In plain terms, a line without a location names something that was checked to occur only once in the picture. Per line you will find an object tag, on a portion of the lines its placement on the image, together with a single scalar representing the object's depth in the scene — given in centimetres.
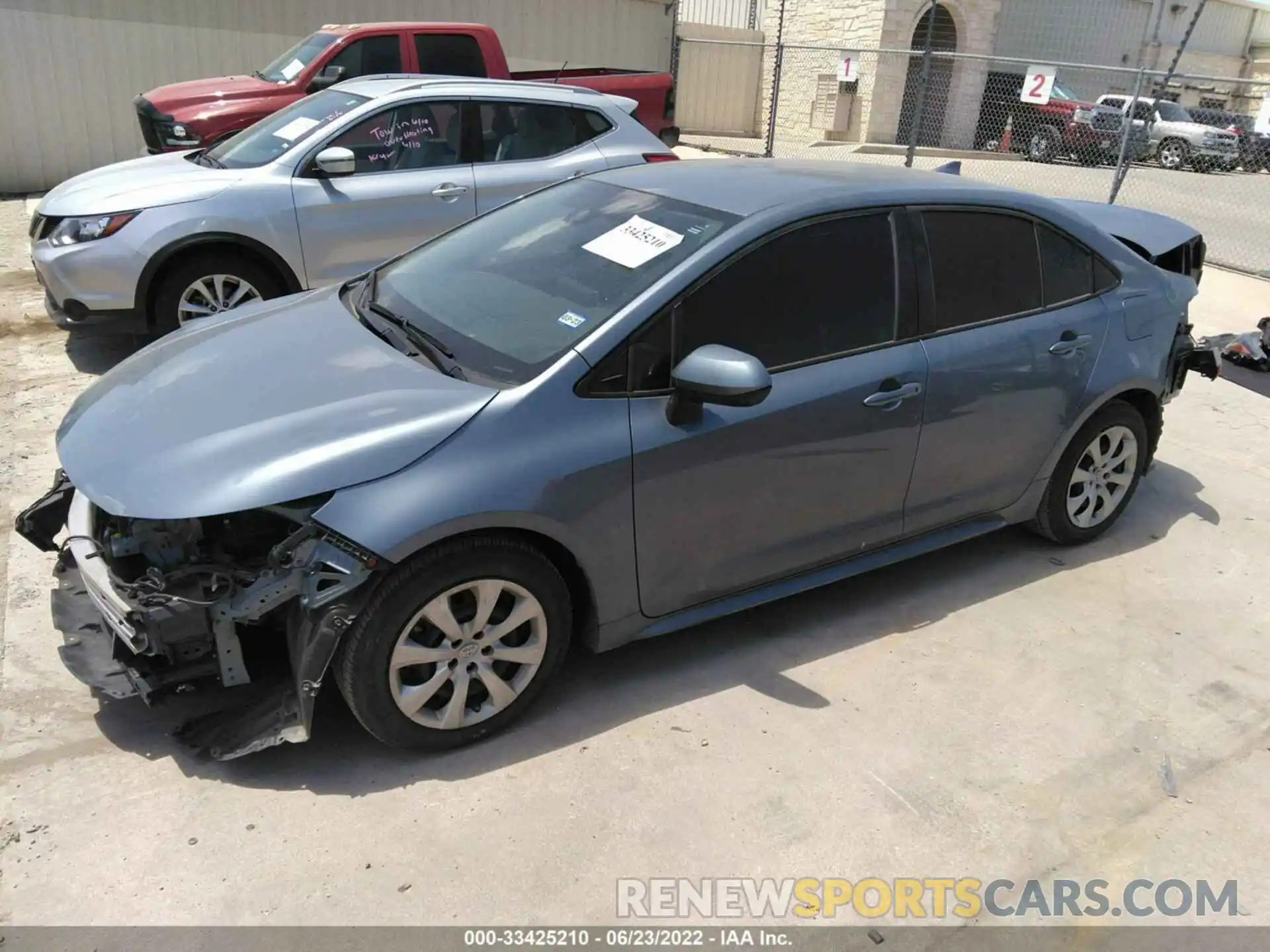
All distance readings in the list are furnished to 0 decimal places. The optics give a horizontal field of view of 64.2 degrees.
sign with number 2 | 1215
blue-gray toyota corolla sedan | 280
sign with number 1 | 1551
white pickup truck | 2167
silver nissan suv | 590
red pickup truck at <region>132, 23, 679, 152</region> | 928
